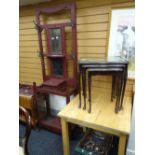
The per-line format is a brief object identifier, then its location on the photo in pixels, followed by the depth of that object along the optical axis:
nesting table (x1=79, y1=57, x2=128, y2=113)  1.27
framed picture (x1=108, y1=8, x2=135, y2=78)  1.52
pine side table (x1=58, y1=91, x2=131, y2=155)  1.23
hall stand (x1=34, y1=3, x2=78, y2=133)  1.75
